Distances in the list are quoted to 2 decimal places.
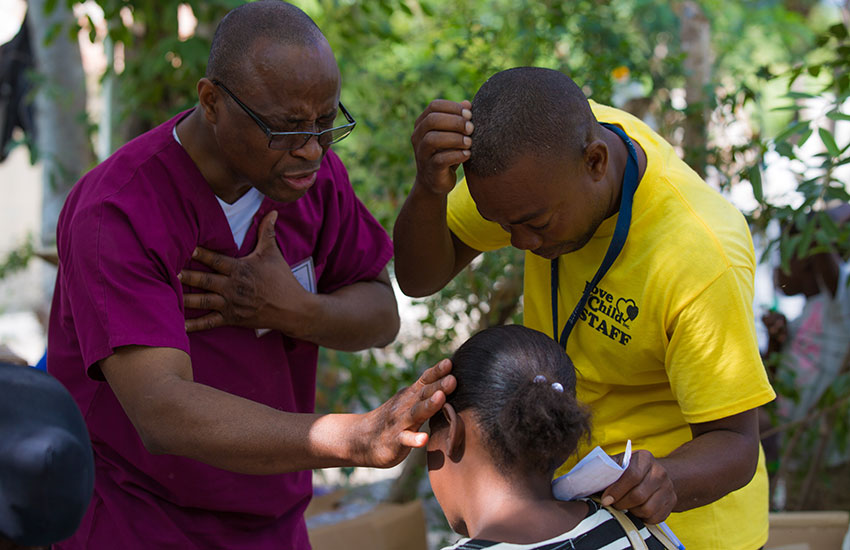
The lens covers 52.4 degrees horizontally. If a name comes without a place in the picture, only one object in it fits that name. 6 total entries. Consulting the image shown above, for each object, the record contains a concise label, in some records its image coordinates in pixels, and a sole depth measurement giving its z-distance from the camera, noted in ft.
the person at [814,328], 13.14
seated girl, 5.63
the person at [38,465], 4.50
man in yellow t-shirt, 5.98
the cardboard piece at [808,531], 10.51
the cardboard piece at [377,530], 11.35
